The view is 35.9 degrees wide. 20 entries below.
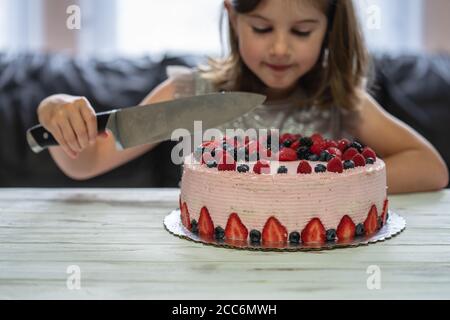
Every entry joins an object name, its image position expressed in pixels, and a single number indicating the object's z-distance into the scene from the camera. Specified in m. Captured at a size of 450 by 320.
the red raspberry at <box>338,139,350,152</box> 1.23
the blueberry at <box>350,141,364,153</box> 1.24
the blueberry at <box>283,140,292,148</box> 1.28
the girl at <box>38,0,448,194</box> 1.57
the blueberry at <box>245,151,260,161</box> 1.19
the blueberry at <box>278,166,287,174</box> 1.09
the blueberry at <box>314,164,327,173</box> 1.11
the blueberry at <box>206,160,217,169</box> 1.16
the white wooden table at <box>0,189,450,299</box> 0.88
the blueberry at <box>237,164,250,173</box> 1.10
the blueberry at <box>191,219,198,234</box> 1.17
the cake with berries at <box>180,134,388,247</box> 1.08
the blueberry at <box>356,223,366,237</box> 1.13
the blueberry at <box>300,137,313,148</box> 1.25
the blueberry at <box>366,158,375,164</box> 1.19
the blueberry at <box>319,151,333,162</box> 1.17
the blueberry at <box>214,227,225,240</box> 1.12
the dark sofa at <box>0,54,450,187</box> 2.20
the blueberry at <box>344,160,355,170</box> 1.14
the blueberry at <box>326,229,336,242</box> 1.10
